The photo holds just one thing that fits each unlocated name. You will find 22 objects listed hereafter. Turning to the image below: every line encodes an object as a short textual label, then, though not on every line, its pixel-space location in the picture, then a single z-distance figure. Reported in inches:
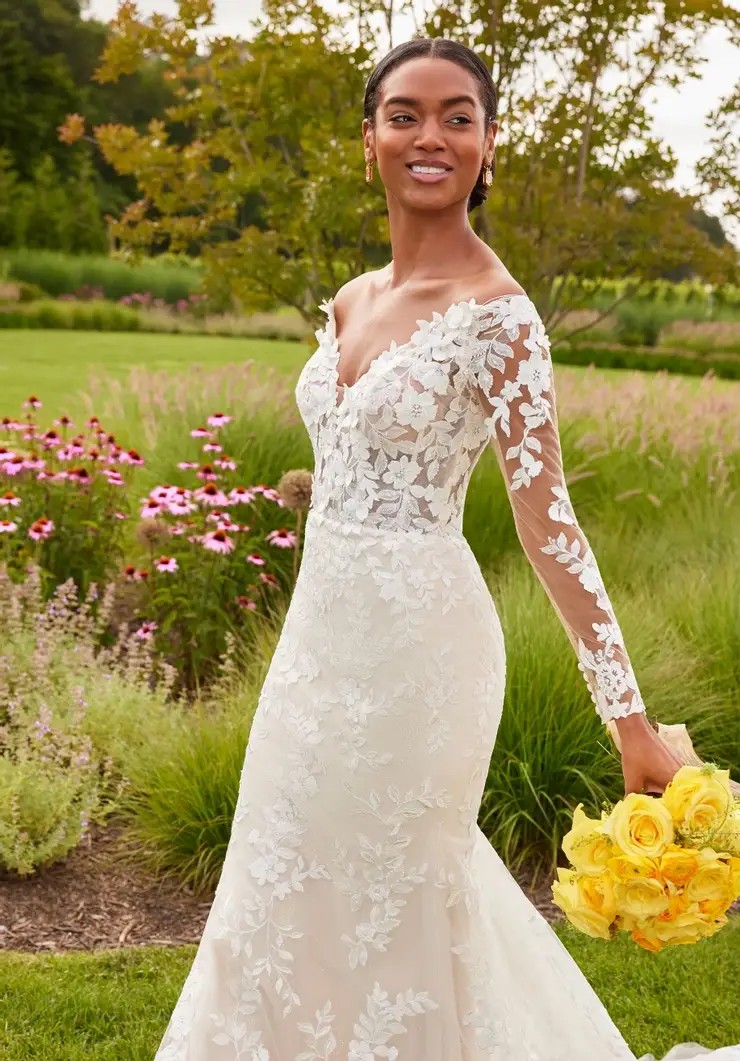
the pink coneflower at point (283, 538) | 253.6
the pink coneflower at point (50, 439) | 270.7
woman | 100.3
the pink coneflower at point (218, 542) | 244.1
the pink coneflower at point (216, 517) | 255.1
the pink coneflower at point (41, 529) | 254.1
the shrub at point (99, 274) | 719.1
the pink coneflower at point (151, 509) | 248.4
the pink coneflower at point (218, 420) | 273.2
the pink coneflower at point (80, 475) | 266.4
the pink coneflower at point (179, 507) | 247.1
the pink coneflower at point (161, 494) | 253.0
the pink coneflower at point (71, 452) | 273.3
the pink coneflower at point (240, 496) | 259.2
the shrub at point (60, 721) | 192.2
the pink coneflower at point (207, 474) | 262.5
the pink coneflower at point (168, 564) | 247.8
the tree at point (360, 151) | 321.1
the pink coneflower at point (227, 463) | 272.2
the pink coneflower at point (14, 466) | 260.4
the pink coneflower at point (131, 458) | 271.7
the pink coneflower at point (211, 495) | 252.2
